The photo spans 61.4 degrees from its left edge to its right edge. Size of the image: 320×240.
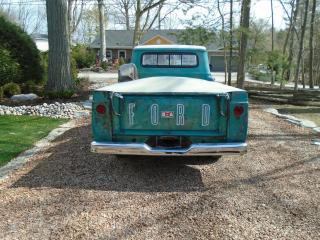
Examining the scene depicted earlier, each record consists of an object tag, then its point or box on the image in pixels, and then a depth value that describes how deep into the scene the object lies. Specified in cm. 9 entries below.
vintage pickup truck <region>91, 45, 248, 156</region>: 330
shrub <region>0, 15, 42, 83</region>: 905
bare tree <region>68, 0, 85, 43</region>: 3203
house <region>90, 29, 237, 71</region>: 3716
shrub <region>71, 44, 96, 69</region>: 2699
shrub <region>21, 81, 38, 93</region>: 871
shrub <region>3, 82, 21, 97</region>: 834
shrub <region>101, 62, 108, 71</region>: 2557
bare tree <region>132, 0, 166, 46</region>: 1454
